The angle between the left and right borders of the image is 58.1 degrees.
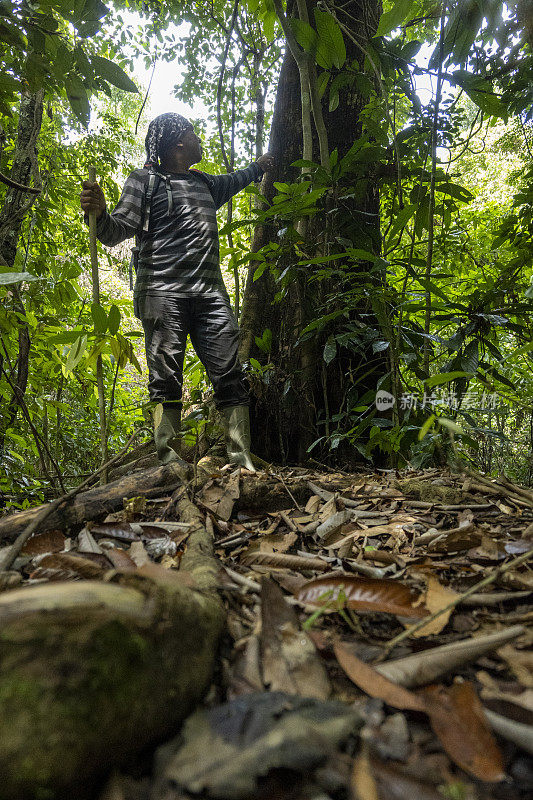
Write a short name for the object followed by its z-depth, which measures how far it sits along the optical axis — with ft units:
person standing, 9.04
